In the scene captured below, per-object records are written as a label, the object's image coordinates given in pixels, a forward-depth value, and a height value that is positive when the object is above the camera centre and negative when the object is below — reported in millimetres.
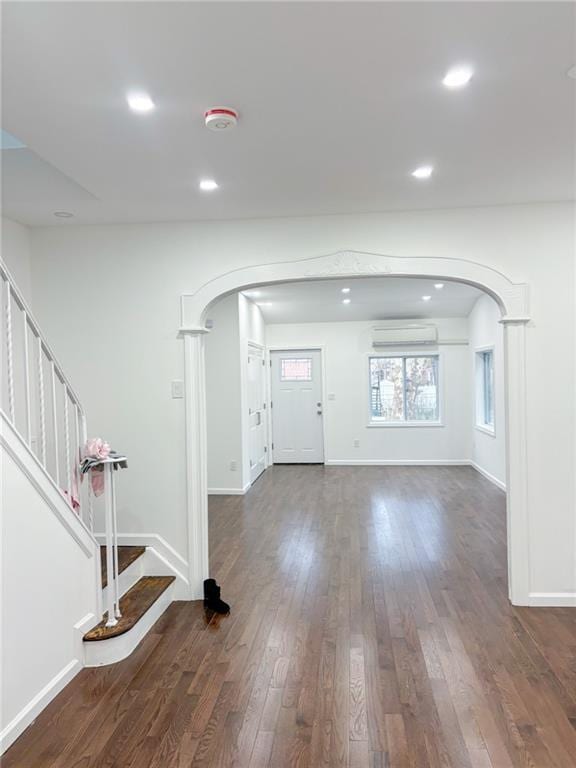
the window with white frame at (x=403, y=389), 8695 -131
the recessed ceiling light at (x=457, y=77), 1926 +1149
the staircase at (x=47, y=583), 2236 -1012
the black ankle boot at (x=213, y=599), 3396 -1439
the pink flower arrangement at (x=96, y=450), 2858 -353
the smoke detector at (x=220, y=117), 2166 +1123
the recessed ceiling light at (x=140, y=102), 2049 +1141
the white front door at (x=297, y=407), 8844 -414
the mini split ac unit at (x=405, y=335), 8414 +747
